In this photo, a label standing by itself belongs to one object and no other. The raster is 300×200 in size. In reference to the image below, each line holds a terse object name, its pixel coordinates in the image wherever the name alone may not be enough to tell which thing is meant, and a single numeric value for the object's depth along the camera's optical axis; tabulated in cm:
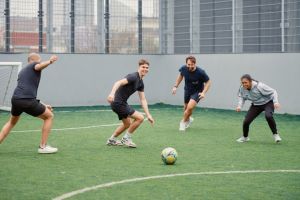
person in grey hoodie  1207
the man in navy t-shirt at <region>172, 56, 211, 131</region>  1429
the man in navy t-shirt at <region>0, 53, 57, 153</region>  1026
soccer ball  912
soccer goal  1842
